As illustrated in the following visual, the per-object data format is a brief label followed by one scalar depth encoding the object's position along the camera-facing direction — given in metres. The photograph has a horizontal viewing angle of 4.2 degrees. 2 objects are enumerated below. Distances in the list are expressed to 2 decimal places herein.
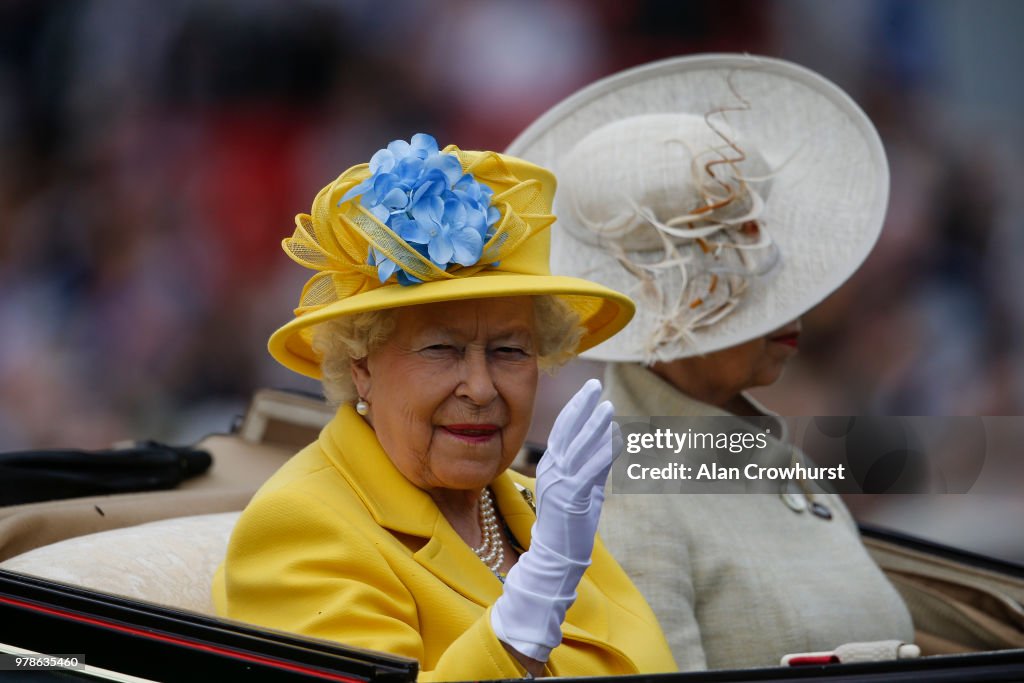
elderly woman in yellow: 11.72
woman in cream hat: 12.12
